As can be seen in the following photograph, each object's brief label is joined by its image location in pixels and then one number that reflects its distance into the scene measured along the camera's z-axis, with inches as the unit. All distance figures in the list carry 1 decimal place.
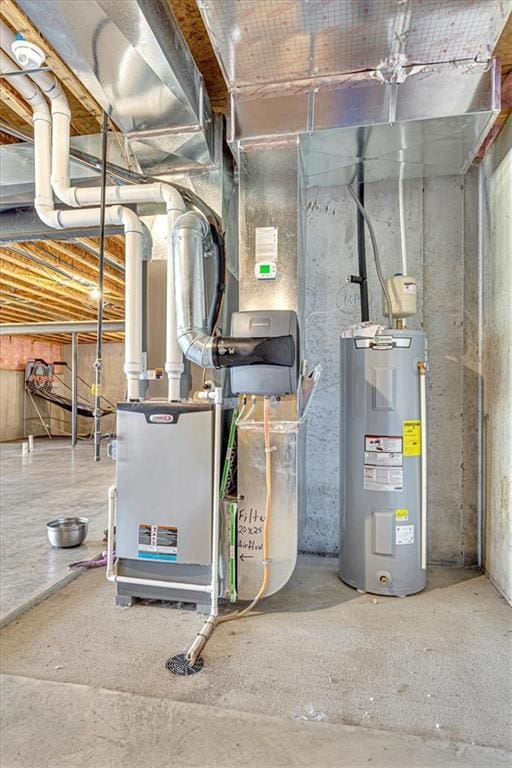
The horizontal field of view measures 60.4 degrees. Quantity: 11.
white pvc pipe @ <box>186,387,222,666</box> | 80.0
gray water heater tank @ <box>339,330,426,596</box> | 91.0
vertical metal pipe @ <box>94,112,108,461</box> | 83.0
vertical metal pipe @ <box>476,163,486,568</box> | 106.4
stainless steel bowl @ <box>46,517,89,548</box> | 123.8
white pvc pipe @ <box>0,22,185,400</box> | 90.1
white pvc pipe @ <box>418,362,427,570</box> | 91.1
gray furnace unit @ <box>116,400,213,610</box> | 84.4
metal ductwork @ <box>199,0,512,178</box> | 65.9
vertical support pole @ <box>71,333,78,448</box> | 367.6
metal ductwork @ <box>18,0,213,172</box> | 61.8
